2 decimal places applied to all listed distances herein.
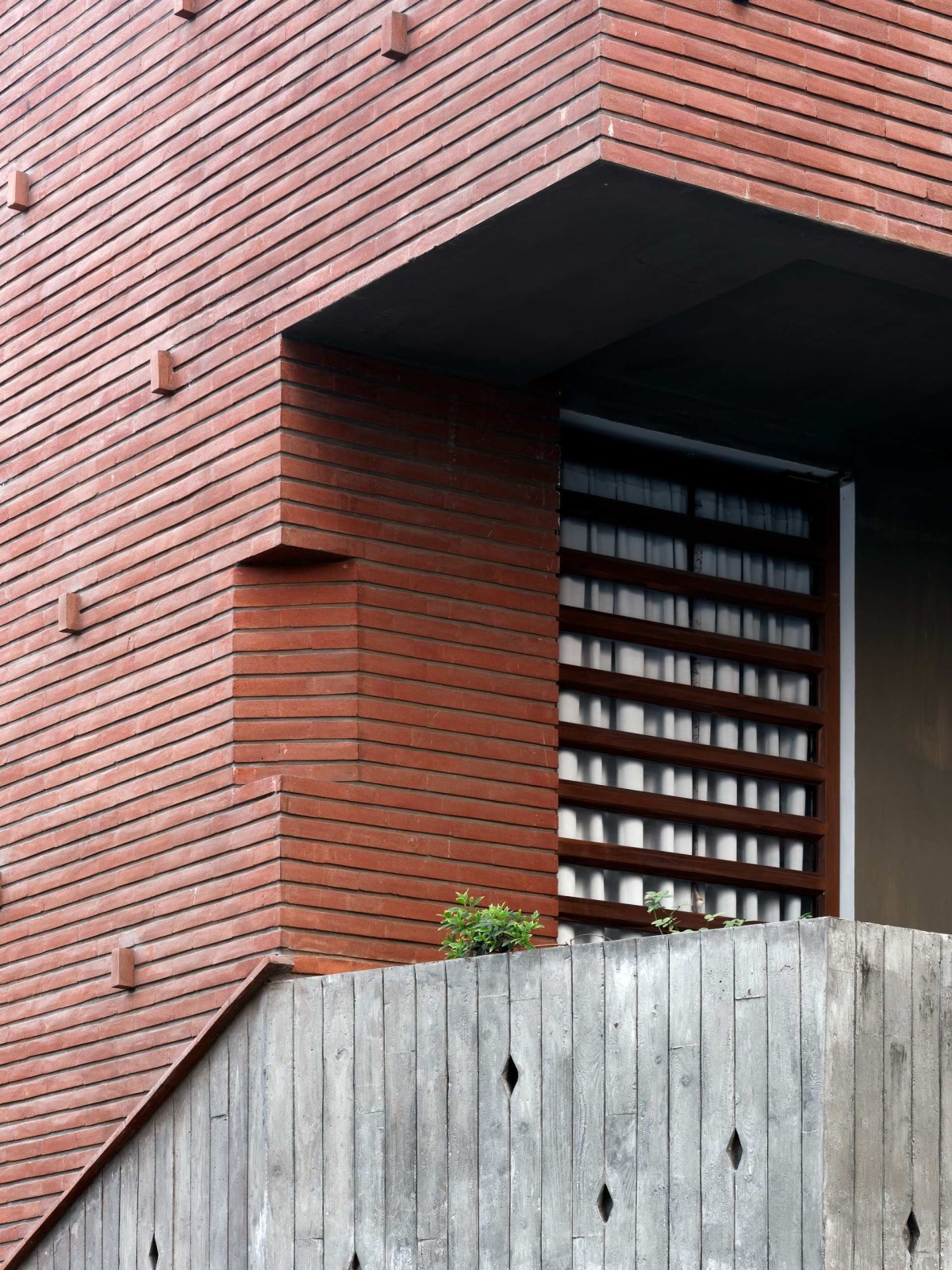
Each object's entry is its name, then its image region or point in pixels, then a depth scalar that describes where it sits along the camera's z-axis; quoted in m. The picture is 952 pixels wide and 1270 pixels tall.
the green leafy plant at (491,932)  10.18
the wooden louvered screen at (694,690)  13.27
